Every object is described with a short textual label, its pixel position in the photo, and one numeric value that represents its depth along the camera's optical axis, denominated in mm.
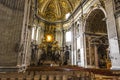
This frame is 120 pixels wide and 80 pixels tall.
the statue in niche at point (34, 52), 16922
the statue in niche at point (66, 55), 18712
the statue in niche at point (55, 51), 19008
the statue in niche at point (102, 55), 12852
